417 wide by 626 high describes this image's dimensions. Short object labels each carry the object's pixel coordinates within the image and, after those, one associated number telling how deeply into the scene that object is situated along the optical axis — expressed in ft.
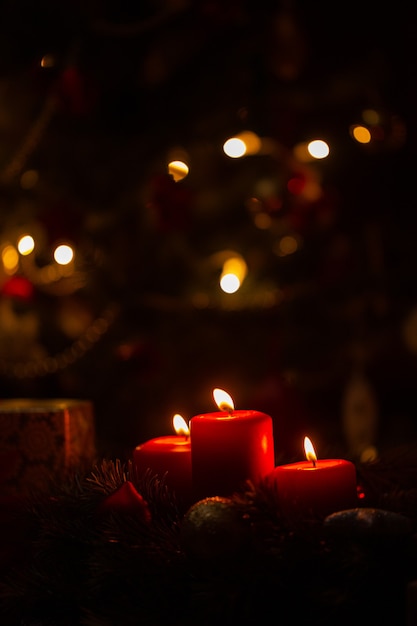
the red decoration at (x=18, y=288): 7.36
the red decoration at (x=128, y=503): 3.71
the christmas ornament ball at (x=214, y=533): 3.46
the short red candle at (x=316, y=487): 3.68
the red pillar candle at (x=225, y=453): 3.79
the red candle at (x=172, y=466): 3.96
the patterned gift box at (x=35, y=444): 4.58
